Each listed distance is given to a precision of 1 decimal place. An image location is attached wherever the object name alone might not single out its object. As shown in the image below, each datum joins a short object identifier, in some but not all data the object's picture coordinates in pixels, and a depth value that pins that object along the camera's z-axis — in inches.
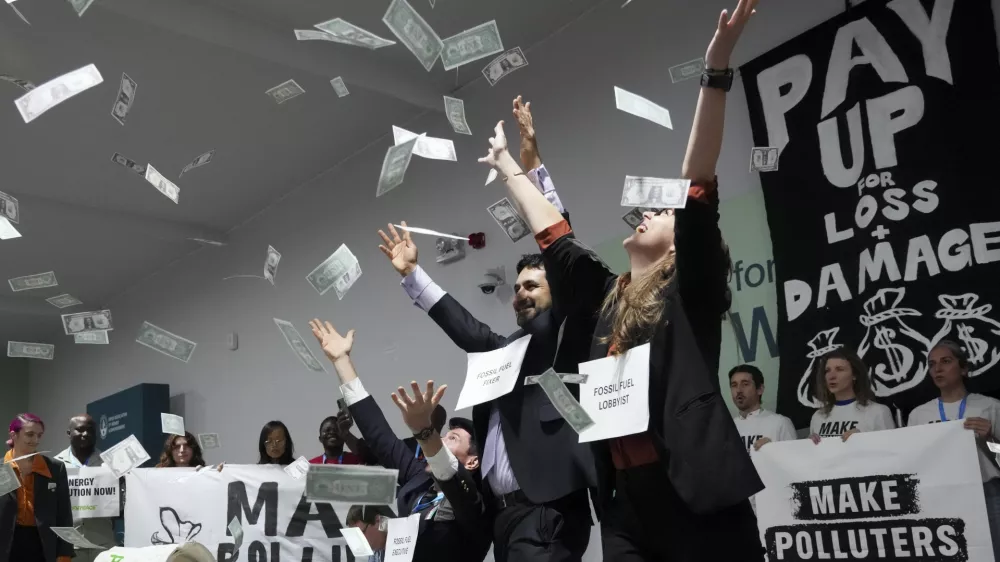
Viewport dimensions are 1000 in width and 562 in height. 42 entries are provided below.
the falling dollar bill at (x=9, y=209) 138.7
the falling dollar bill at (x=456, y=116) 139.2
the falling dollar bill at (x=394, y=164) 123.6
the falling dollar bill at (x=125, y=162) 156.5
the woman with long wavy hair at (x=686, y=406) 51.9
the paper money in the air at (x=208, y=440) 170.4
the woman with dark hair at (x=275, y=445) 193.6
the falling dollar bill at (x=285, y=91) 169.8
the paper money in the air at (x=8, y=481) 151.0
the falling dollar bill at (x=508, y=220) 118.1
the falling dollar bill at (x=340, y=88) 167.7
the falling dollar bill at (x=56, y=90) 108.4
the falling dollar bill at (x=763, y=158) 140.1
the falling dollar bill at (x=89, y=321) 148.6
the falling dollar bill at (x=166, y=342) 150.8
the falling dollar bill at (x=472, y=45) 119.1
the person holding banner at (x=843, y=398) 127.5
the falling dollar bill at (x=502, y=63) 133.0
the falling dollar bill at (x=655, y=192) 55.6
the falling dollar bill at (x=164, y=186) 144.8
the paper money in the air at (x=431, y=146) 116.1
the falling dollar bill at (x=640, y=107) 87.0
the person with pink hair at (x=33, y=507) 162.9
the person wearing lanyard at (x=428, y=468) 95.8
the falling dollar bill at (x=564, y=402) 58.6
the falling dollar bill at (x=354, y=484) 97.7
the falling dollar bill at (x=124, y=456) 164.8
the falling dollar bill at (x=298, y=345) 119.6
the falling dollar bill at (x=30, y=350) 151.3
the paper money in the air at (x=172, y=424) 163.9
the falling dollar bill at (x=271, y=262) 149.3
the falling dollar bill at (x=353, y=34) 126.5
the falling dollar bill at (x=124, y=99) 139.5
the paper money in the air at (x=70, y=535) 157.8
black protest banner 127.0
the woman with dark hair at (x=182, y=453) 199.2
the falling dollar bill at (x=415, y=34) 118.9
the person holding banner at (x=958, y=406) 109.0
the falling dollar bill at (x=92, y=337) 146.3
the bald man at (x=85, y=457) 190.5
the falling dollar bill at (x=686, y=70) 122.0
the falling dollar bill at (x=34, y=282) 147.3
